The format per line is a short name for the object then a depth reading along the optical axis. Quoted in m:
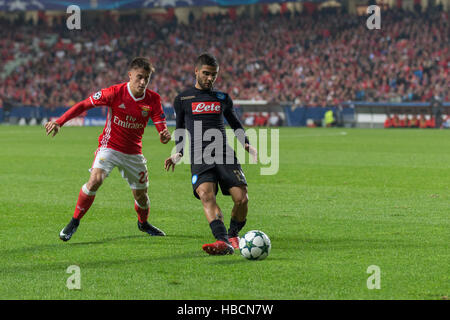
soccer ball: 14.16
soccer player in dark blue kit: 15.25
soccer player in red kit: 16.50
